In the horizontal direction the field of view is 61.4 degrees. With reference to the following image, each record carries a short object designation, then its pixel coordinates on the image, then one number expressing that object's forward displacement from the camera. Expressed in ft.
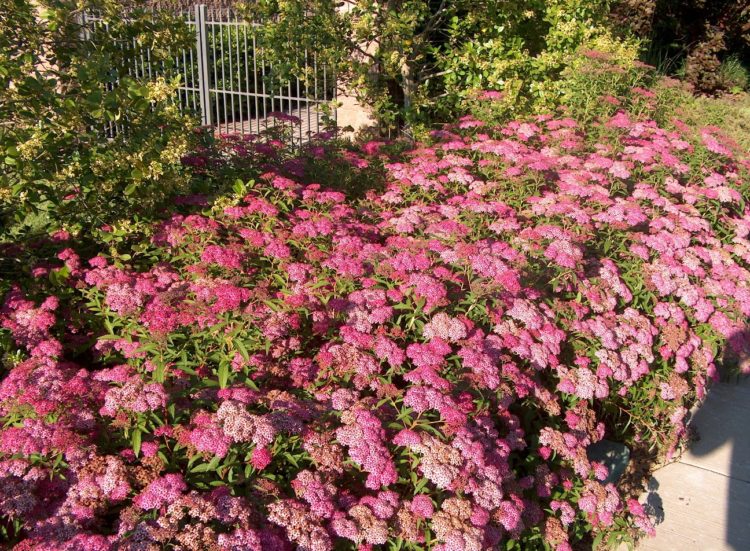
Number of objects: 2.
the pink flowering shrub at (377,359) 7.36
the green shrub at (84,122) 11.04
